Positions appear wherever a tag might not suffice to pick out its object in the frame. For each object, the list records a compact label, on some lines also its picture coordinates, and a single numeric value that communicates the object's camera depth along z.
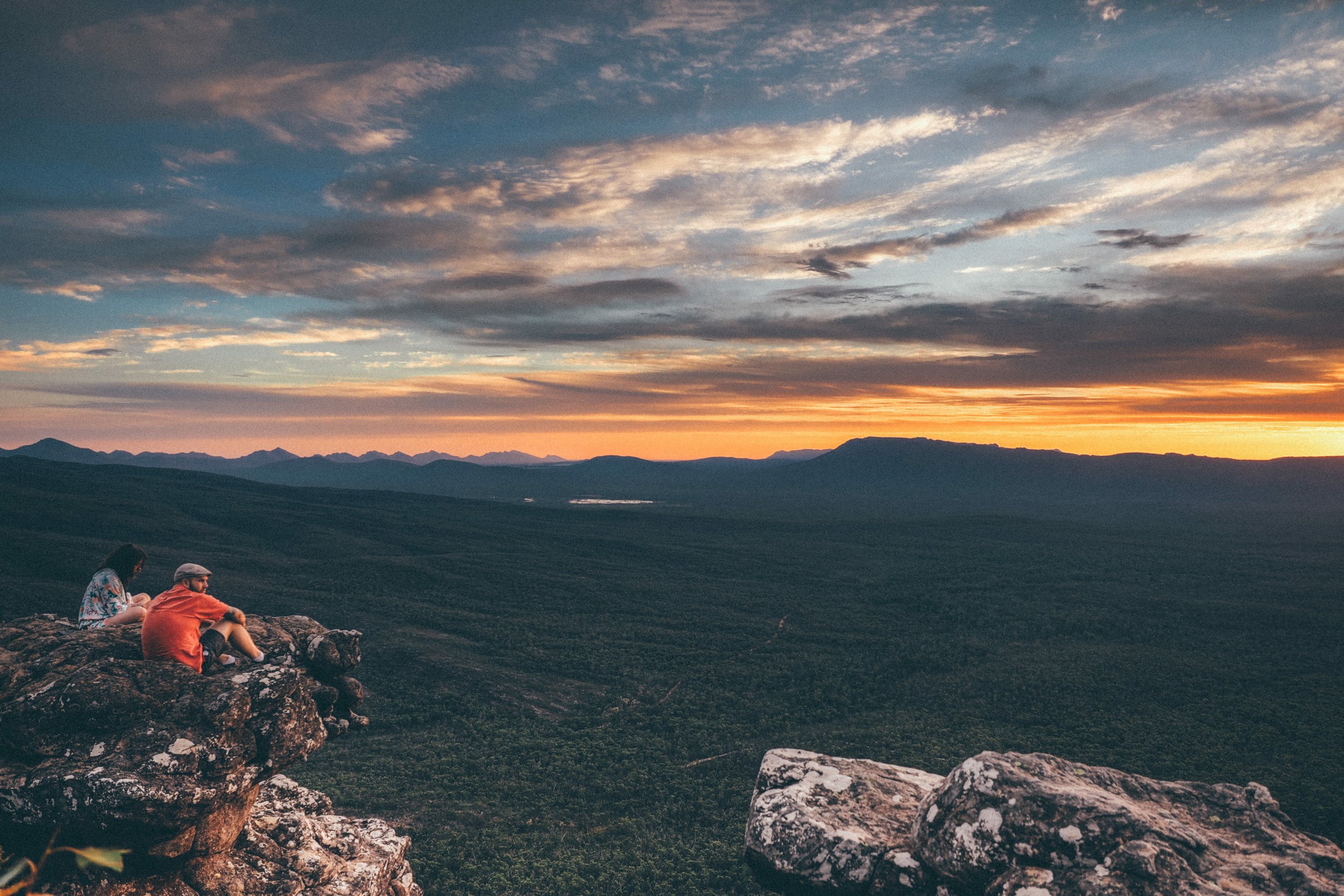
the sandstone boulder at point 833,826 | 6.22
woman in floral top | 8.77
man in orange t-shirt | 7.55
